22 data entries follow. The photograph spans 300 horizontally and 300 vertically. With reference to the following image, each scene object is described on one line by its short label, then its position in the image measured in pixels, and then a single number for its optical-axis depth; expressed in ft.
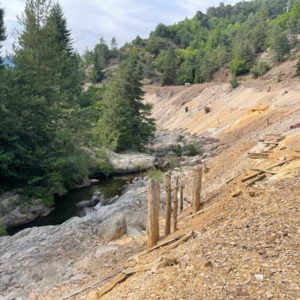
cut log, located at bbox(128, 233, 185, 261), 26.65
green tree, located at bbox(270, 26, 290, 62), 165.96
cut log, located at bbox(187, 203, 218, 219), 32.22
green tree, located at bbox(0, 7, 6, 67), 70.91
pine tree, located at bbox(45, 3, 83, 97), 73.50
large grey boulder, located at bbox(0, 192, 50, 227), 49.29
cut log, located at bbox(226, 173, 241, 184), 40.24
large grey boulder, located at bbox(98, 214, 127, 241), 34.18
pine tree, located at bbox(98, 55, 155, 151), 89.69
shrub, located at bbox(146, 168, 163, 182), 56.82
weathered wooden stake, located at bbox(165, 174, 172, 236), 28.29
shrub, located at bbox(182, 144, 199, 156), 88.06
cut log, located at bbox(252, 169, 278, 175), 34.42
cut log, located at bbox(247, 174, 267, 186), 33.63
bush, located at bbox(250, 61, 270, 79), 157.77
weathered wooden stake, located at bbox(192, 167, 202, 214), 32.11
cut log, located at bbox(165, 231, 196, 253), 25.33
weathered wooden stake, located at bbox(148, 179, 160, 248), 26.44
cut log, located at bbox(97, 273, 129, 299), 22.89
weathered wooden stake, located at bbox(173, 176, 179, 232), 29.79
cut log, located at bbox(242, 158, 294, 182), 35.20
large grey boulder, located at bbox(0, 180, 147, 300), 28.97
